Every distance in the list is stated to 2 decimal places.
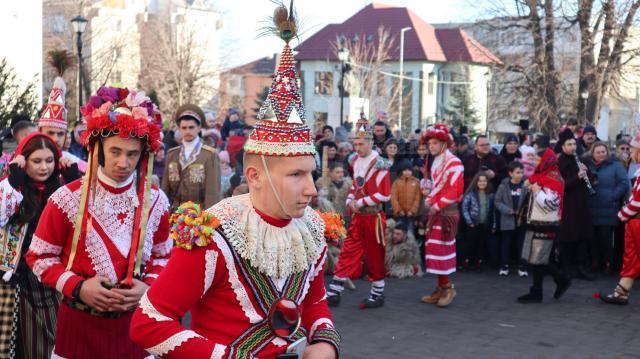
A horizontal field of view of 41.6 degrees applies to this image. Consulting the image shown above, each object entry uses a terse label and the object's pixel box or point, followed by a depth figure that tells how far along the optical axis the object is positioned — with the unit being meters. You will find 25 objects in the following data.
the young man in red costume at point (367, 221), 9.82
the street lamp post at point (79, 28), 19.03
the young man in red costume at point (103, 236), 4.42
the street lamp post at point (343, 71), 26.00
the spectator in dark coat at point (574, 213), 12.00
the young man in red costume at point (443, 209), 9.84
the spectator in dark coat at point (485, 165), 13.24
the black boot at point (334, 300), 10.14
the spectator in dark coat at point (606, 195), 12.57
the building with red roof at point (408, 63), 55.72
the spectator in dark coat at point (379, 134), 15.01
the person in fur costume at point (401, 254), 12.30
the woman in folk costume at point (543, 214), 10.10
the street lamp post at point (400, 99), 48.18
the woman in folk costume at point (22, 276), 5.20
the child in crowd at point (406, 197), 12.69
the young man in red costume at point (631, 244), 9.98
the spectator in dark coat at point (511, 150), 14.40
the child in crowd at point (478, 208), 12.81
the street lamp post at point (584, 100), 27.54
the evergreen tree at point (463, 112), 50.25
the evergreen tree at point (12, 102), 11.56
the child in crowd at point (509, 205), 12.59
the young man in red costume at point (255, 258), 3.08
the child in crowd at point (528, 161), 13.30
